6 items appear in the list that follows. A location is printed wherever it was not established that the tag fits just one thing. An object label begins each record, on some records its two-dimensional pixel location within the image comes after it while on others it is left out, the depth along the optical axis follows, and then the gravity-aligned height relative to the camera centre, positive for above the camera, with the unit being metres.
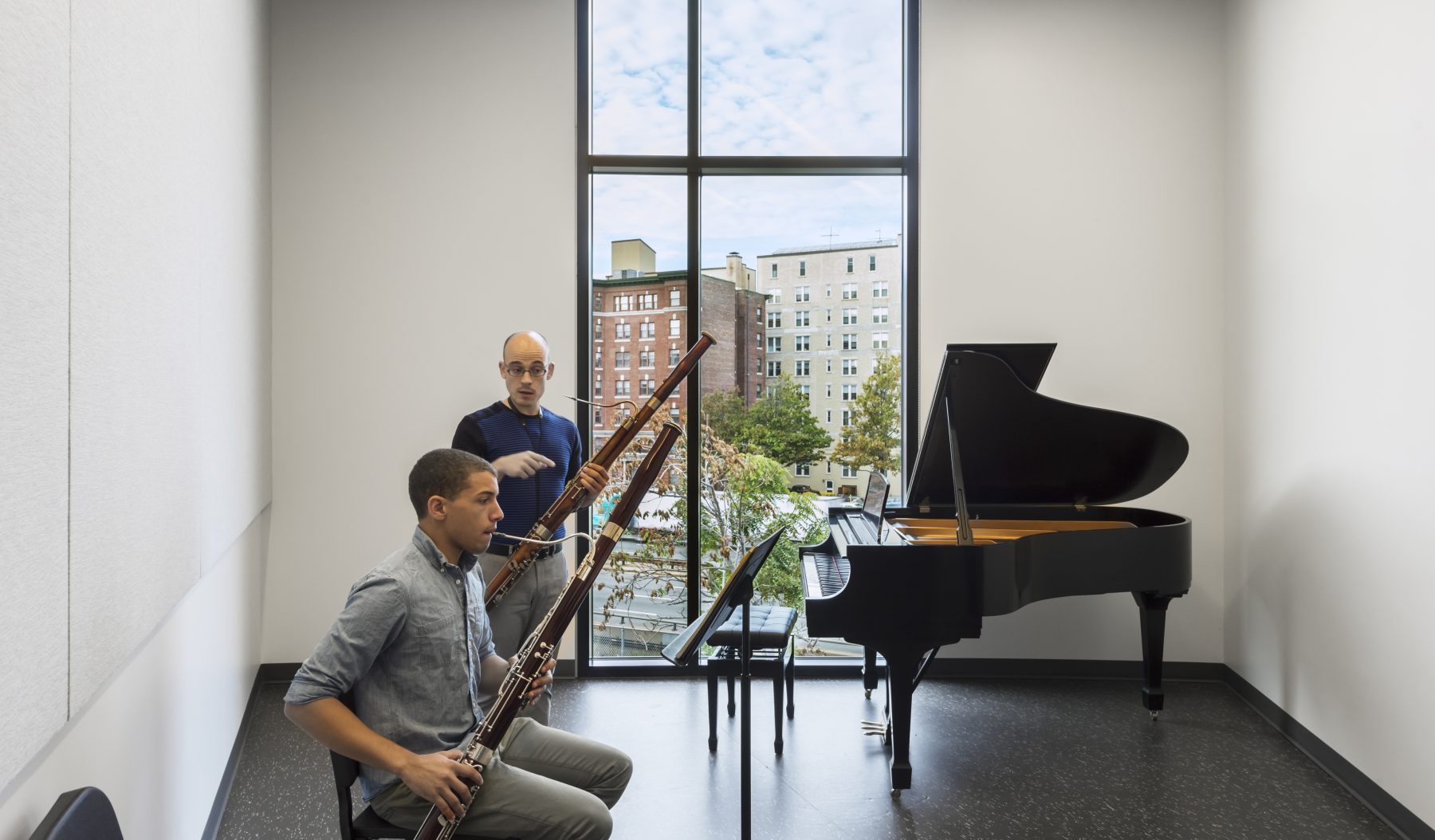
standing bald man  2.98 -0.12
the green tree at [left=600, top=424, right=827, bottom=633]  4.47 -0.50
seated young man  1.71 -0.54
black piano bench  3.09 -0.82
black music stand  2.24 -0.52
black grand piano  3.03 -0.43
